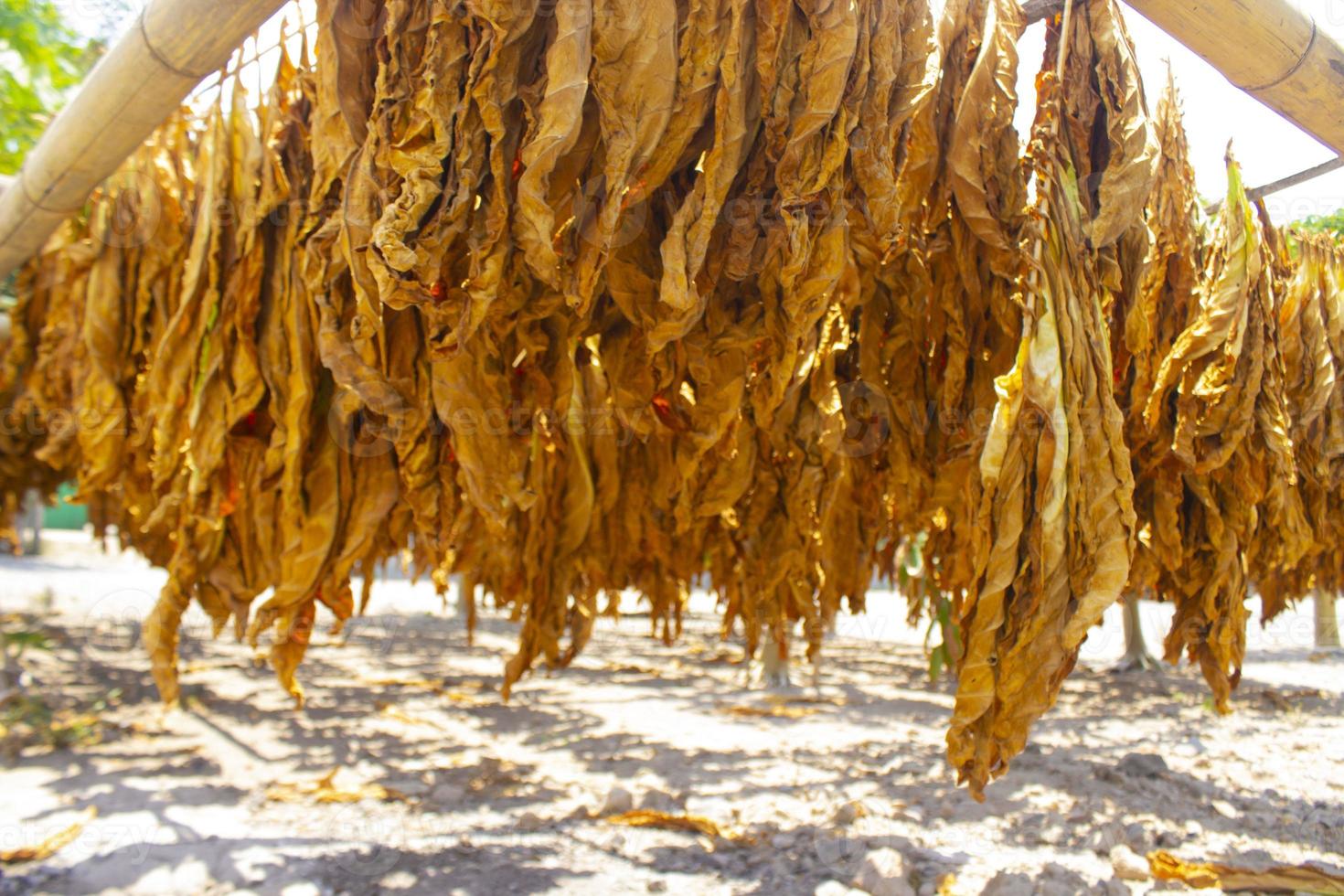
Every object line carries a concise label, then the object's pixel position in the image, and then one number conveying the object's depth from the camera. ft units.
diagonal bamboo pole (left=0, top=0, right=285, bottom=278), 4.70
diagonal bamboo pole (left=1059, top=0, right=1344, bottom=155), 3.88
